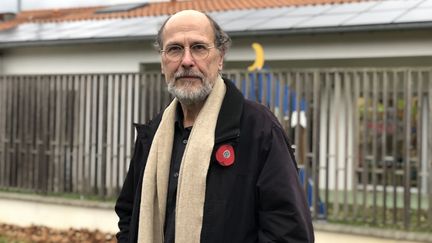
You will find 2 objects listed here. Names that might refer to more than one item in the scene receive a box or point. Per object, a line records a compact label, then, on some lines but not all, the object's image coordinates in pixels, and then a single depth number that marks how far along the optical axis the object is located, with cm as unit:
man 204
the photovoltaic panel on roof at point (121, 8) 1586
